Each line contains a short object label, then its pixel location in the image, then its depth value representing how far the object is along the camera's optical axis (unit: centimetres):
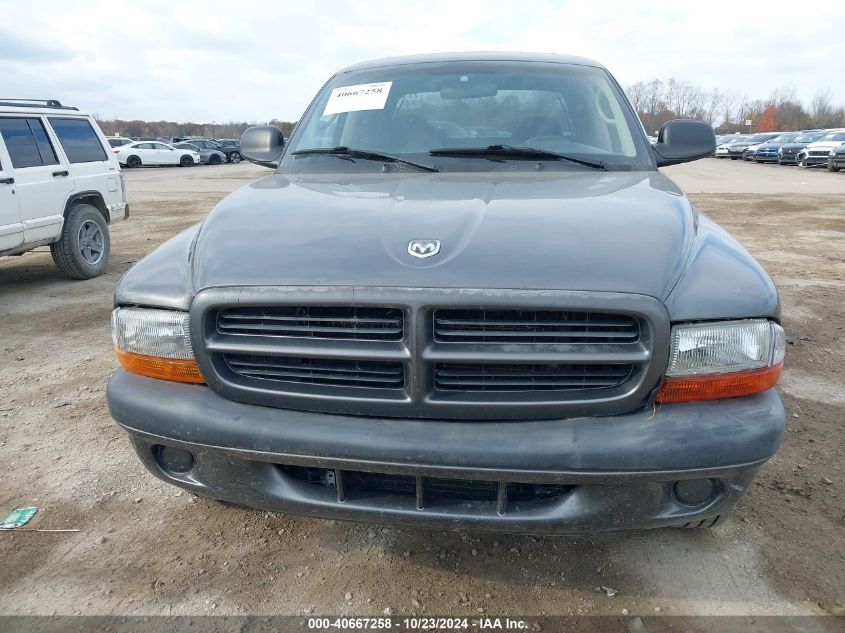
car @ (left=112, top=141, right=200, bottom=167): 3388
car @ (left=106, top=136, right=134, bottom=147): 3516
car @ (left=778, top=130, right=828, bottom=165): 2948
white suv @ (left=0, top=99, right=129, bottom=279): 620
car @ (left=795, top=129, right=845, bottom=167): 2627
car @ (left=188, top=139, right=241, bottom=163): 3920
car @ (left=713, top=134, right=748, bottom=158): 4012
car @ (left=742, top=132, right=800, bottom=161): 3459
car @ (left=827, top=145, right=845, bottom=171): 2407
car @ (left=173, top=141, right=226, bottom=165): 3719
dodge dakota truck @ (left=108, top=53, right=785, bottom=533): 177
